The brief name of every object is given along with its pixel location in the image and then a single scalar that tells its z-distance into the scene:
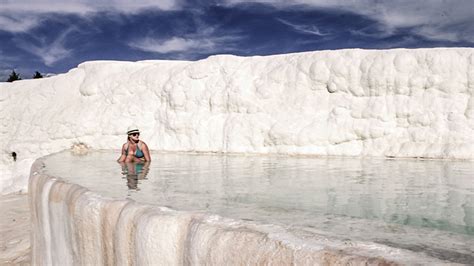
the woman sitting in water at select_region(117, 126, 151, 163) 8.16
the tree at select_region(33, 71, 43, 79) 43.43
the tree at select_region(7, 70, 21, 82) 41.76
